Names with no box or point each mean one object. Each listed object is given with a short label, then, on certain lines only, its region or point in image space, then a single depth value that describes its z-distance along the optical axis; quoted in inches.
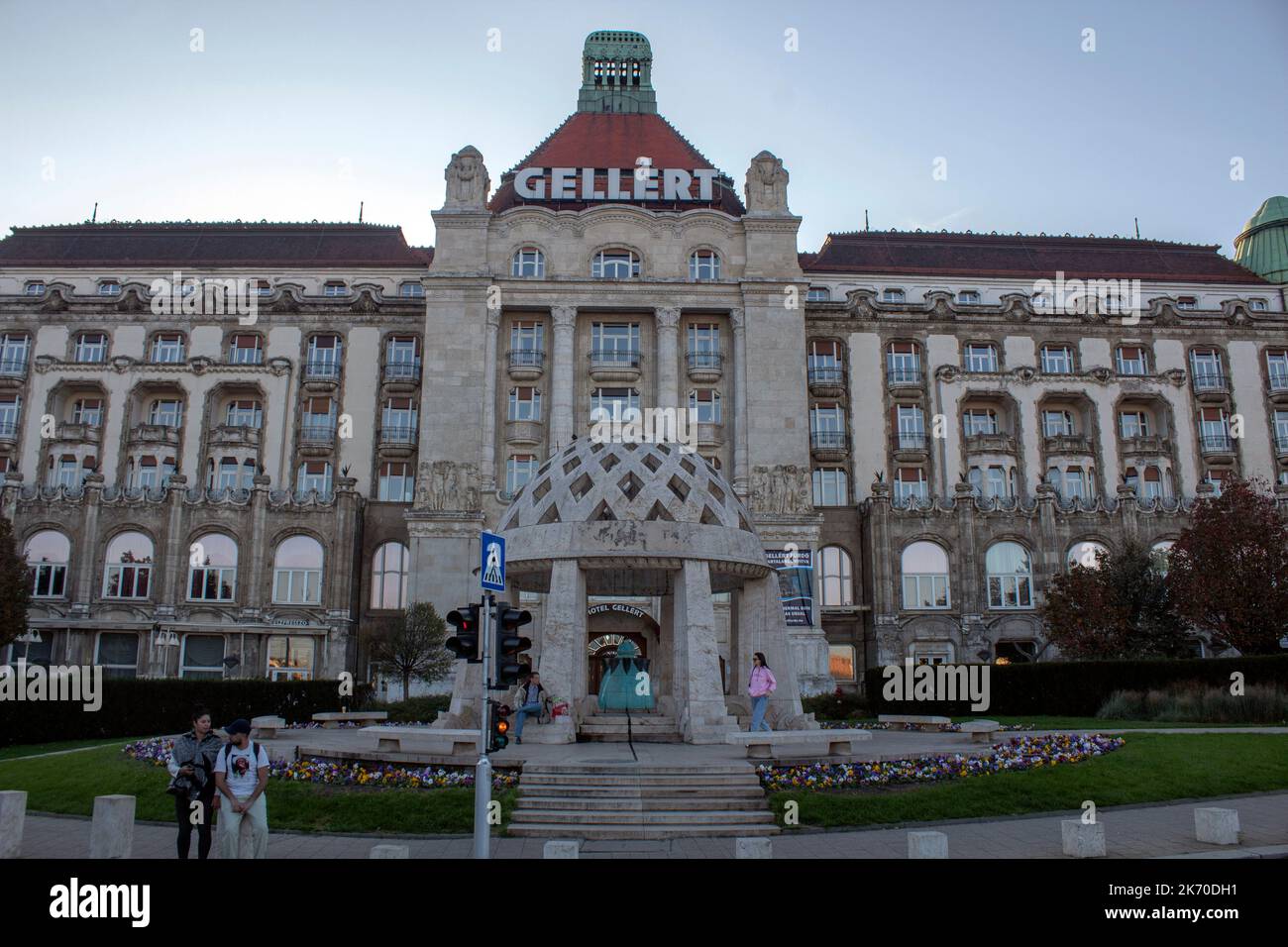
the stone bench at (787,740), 748.0
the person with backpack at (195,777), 521.3
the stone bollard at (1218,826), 569.3
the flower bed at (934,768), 717.3
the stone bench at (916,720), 1201.4
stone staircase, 633.0
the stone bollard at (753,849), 499.8
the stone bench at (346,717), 1310.3
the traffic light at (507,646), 521.3
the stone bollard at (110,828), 548.7
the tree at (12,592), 1513.3
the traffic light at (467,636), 519.8
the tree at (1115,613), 1696.6
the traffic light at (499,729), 516.1
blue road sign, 542.0
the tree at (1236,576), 1551.4
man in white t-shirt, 494.9
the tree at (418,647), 1841.8
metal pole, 474.6
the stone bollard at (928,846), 494.6
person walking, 868.6
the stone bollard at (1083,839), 541.3
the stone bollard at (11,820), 567.5
